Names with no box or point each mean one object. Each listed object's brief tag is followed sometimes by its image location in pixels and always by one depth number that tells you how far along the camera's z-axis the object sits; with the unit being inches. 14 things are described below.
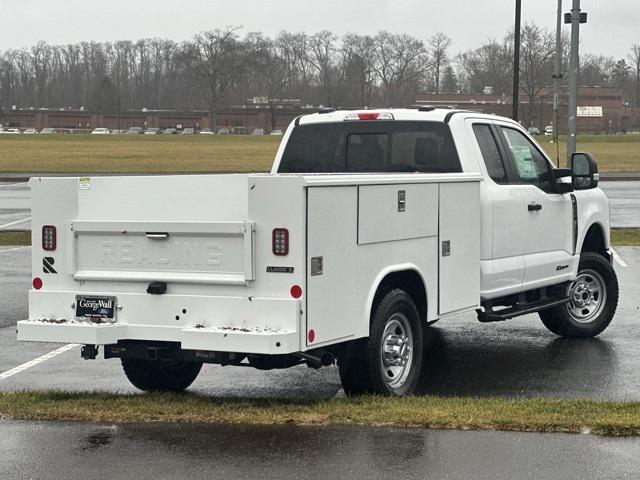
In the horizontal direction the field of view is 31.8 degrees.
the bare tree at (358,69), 5900.6
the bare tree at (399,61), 5994.1
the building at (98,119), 5969.5
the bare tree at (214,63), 5856.3
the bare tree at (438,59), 6245.6
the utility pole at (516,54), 1239.5
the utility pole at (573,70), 869.8
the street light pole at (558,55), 1028.5
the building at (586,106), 4753.9
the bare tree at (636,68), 6702.8
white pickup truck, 276.4
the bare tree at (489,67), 4641.2
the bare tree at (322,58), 6599.4
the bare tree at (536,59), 3759.8
